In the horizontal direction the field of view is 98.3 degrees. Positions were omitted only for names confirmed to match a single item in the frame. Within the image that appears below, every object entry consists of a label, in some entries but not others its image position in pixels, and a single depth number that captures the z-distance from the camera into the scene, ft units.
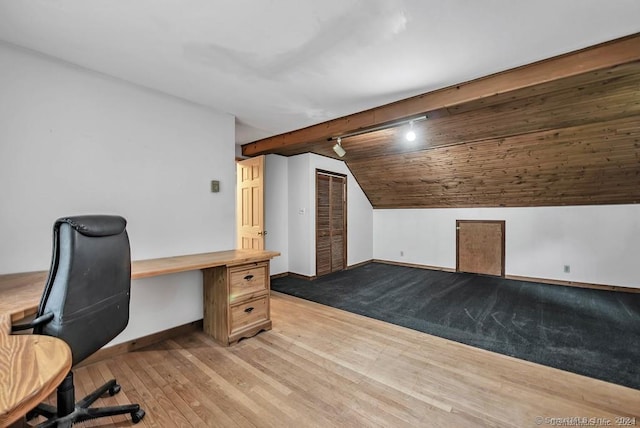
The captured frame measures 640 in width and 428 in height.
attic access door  17.08
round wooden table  2.13
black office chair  4.06
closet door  16.90
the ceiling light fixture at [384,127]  9.88
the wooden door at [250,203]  13.88
